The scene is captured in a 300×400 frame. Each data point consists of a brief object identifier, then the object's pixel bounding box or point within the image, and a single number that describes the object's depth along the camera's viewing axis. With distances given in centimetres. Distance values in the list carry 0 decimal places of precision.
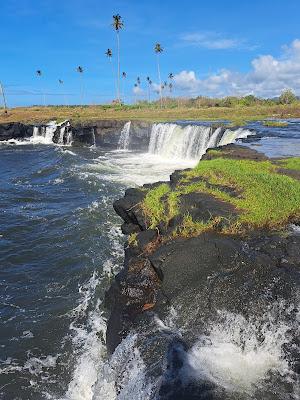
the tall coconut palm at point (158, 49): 8400
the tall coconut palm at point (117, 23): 7434
